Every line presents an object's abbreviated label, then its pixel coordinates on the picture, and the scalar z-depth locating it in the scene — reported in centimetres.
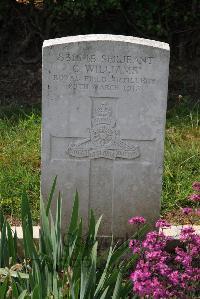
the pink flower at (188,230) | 303
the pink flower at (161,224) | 321
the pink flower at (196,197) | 342
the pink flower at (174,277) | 269
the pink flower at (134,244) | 316
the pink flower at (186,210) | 334
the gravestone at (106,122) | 367
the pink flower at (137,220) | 336
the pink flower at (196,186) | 350
